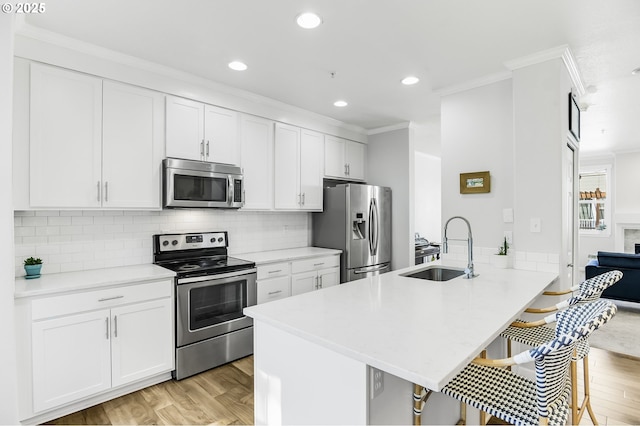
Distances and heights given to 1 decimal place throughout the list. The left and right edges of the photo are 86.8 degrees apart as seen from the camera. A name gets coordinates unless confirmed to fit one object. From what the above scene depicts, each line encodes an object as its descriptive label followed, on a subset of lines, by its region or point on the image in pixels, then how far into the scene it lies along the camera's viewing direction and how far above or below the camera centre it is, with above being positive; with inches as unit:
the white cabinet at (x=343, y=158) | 173.8 +29.4
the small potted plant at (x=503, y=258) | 109.9 -14.8
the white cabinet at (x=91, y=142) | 91.5 +21.3
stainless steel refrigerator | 161.2 -7.2
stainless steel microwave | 113.4 +10.4
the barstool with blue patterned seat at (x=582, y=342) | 67.6 -28.9
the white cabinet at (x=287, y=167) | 150.3 +21.1
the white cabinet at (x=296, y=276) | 131.6 -26.8
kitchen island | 46.7 -19.2
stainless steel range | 107.0 -29.8
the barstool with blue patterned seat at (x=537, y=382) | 47.4 -29.0
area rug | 131.6 -52.8
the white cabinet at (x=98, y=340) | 83.3 -34.3
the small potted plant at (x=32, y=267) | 92.4 -14.5
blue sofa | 172.9 -30.8
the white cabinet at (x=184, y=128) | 116.3 +30.1
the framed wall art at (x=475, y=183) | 120.0 +10.9
